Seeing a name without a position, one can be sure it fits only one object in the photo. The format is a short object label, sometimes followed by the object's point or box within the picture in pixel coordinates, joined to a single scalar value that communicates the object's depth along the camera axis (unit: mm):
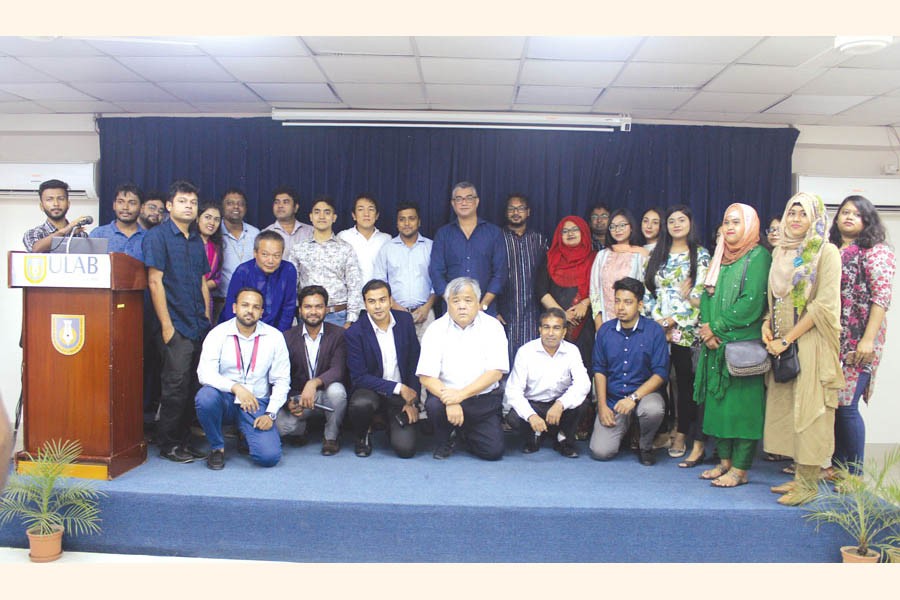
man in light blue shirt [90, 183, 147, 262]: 3893
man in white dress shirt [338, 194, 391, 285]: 4320
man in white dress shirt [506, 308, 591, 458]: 3537
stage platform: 2658
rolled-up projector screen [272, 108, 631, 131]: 4785
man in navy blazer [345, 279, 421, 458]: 3469
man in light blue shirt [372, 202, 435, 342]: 4223
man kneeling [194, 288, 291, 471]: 3209
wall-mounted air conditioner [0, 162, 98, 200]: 5004
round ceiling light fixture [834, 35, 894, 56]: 2980
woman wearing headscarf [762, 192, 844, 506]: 2715
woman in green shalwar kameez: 2957
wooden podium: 3008
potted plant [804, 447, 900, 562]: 2592
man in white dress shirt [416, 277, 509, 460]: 3428
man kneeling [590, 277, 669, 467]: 3432
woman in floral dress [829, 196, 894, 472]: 2902
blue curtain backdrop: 4965
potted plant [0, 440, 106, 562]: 2652
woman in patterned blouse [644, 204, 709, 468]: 3504
